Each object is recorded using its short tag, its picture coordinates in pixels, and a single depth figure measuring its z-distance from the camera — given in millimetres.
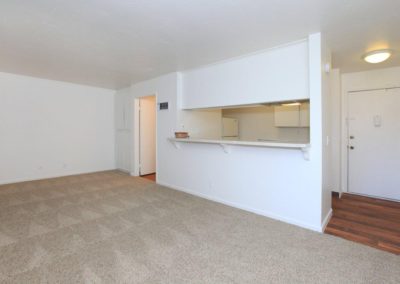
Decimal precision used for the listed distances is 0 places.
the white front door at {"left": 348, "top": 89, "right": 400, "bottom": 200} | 3900
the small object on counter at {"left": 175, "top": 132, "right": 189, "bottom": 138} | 4289
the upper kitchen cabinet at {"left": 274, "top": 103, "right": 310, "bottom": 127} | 4371
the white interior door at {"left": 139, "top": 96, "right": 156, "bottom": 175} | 5848
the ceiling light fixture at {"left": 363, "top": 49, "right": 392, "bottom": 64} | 3105
